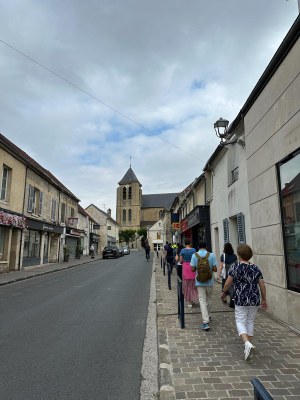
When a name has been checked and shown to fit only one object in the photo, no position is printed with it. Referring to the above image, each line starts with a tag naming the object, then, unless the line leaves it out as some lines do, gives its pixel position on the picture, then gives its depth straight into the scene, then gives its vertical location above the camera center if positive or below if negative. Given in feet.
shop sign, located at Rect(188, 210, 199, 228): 49.34 +5.87
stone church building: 285.02 +46.85
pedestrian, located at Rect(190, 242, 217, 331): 18.47 -1.99
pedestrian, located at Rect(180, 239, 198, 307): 24.38 -1.82
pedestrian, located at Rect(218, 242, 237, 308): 24.87 -0.44
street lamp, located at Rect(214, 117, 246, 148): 27.66 +11.19
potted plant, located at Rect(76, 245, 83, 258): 106.83 +0.59
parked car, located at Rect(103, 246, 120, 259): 118.73 +0.26
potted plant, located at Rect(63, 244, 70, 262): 89.51 +0.21
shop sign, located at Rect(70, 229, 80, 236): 98.99 +6.77
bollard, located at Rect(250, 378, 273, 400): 4.68 -2.17
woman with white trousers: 14.02 -1.91
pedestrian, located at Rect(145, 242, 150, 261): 104.63 +0.88
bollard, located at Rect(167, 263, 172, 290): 34.94 -2.84
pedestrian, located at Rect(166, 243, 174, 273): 47.58 -0.37
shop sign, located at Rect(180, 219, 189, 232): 66.51 +6.26
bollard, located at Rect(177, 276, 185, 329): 18.49 -3.02
